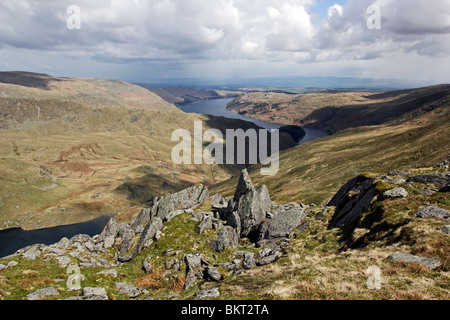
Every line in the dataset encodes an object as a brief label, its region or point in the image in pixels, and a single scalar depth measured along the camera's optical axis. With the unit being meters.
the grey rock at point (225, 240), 37.47
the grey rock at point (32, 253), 32.59
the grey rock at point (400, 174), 38.56
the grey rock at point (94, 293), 23.24
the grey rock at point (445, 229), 23.38
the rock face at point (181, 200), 53.84
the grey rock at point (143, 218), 53.30
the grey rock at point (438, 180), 32.15
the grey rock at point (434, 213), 26.52
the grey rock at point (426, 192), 31.75
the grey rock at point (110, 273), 30.31
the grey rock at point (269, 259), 30.47
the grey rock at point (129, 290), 26.53
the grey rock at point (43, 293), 22.40
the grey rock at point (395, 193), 32.25
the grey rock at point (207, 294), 21.21
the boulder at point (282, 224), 40.00
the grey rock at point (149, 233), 38.53
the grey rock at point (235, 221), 42.47
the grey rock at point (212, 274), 28.88
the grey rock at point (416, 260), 19.88
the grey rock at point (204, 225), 40.45
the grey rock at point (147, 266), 32.92
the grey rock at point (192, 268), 29.67
